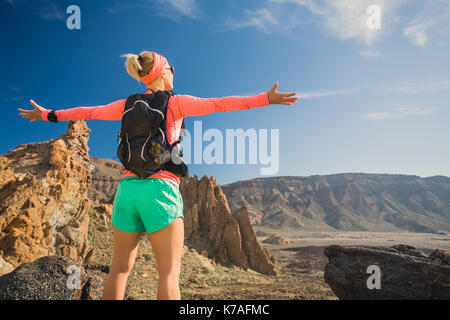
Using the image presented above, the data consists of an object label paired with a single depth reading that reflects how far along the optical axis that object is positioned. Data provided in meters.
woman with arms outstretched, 1.99
